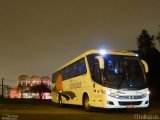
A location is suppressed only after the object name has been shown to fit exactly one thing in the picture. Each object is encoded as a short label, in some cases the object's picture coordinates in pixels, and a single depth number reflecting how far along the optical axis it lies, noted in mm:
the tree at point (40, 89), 48407
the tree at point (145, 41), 38627
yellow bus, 8833
